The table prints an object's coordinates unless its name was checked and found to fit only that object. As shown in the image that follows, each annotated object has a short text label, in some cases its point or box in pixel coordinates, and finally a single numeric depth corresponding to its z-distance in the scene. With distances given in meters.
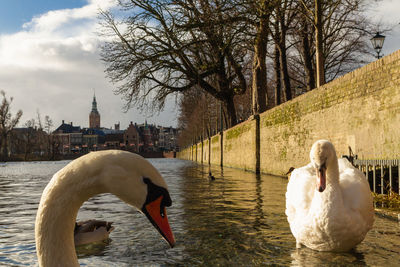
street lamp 15.54
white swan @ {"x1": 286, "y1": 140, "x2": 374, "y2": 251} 3.78
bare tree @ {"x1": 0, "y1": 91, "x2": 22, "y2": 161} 56.34
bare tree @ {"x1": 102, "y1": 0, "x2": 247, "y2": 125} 16.56
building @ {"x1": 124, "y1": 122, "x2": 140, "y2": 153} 120.31
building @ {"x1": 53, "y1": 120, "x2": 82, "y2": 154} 119.81
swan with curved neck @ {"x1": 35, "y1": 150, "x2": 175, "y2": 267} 1.61
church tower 172.88
